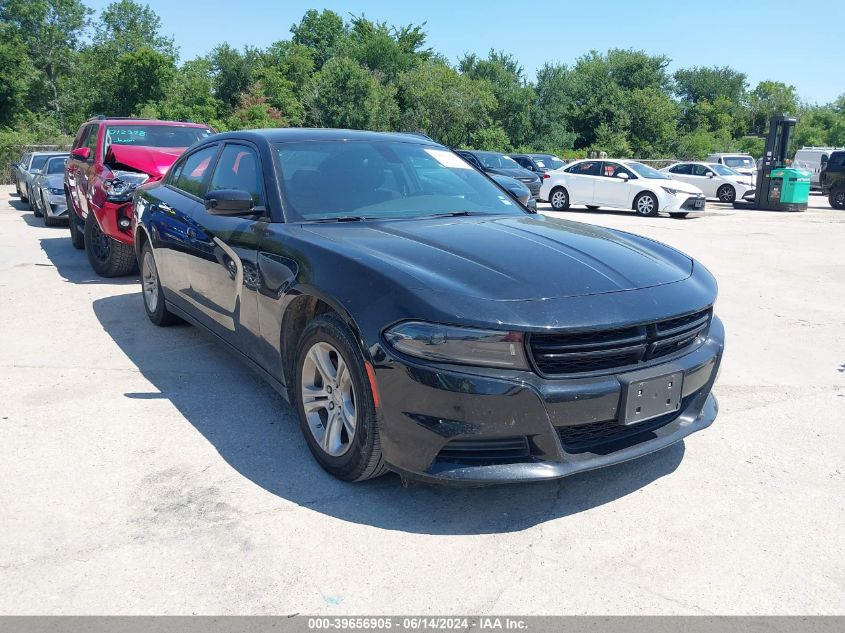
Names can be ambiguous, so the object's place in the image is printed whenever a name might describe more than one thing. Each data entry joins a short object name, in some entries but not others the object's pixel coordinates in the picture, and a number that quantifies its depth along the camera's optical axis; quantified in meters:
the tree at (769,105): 70.31
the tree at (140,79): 50.69
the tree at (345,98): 43.66
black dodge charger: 2.79
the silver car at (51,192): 13.09
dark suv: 22.78
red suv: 7.55
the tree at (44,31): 58.56
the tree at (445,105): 44.69
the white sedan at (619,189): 18.42
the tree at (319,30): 69.50
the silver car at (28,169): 16.78
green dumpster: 21.27
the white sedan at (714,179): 23.81
